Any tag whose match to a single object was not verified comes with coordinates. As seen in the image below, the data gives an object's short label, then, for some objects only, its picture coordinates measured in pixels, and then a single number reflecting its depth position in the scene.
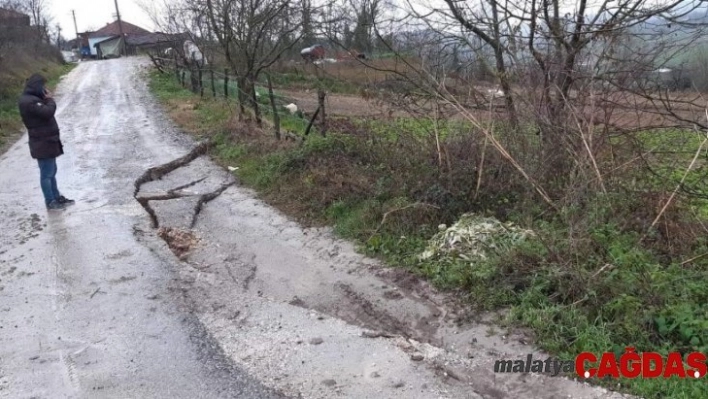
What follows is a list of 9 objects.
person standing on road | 7.18
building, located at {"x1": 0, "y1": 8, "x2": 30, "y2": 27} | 33.03
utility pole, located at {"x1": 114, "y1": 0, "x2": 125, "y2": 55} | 68.00
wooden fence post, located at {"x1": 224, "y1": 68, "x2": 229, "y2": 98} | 15.06
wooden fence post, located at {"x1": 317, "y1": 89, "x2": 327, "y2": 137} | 9.04
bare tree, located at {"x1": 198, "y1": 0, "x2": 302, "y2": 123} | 12.42
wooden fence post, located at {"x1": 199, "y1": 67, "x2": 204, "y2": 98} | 18.66
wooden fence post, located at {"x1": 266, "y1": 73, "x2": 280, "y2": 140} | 10.14
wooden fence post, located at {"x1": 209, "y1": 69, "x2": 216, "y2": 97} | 17.50
